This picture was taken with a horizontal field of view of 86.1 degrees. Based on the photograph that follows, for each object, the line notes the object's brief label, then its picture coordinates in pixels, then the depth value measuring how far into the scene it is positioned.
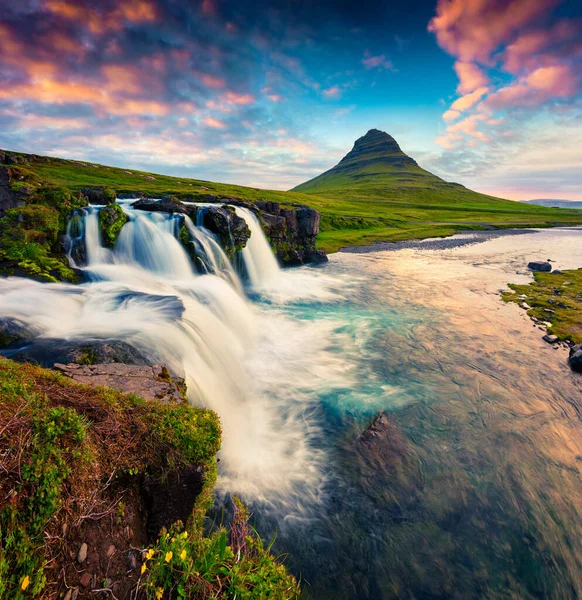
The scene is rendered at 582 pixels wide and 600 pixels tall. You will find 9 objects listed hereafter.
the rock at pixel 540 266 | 30.85
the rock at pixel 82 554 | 3.38
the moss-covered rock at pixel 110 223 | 19.48
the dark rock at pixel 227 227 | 25.22
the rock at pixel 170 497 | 4.71
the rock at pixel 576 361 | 12.38
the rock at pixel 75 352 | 7.53
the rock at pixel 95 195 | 25.08
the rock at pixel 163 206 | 24.91
